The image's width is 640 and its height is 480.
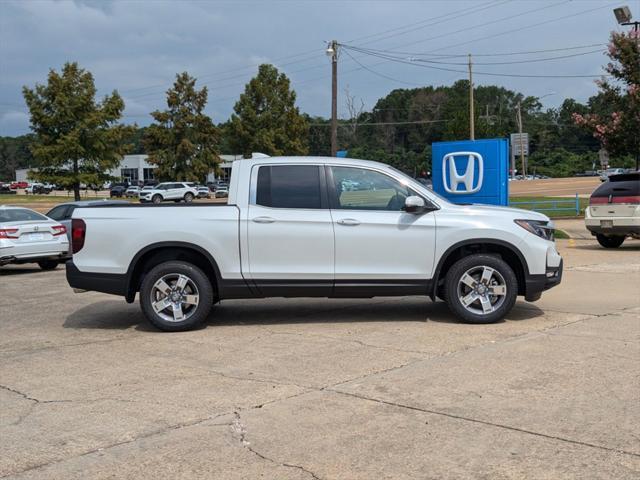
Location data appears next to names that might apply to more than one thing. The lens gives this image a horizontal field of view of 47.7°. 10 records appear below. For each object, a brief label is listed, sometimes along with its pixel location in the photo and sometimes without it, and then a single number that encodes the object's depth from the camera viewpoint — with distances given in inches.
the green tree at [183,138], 2313.0
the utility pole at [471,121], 1946.2
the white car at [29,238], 570.6
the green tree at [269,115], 2139.5
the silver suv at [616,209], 629.0
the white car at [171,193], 2130.9
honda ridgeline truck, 317.4
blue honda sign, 563.2
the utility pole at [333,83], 1320.1
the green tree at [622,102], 808.9
